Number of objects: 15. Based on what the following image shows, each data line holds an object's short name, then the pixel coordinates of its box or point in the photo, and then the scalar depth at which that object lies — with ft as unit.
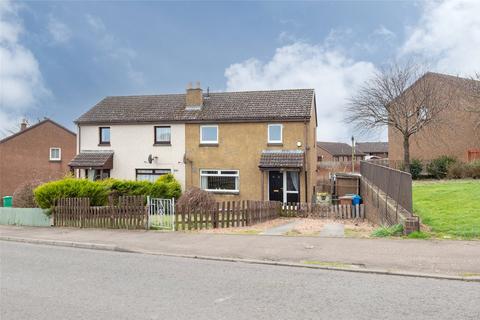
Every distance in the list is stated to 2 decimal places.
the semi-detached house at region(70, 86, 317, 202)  81.56
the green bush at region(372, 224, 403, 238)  35.86
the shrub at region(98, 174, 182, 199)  71.80
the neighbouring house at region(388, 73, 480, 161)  108.06
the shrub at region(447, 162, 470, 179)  88.91
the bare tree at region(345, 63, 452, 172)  97.76
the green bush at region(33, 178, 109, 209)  54.95
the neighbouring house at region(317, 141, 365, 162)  262.26
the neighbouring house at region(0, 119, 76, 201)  126.41
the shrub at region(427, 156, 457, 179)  96.27
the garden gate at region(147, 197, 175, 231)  49.01
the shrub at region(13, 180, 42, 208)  61.61
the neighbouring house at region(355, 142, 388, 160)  287.89
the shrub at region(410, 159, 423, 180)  100.99
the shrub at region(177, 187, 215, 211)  60.14
